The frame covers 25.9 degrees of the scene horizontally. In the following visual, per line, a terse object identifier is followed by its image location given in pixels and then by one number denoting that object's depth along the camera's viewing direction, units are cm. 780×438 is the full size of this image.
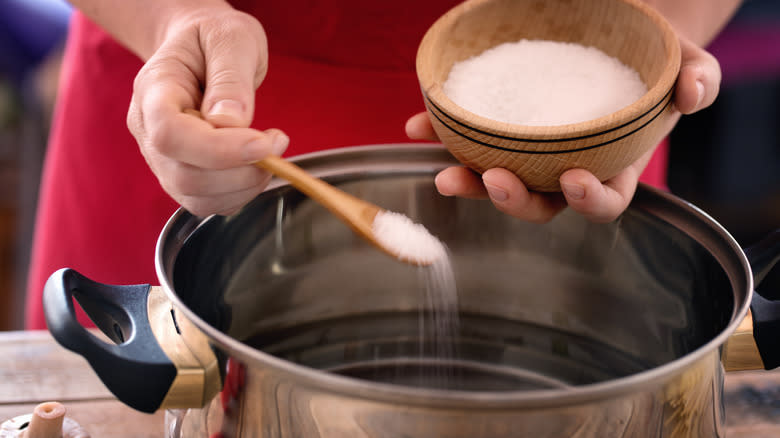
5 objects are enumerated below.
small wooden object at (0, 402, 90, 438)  67
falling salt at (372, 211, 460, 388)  70
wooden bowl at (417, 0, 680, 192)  66
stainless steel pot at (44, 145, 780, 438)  60
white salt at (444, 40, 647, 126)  70
